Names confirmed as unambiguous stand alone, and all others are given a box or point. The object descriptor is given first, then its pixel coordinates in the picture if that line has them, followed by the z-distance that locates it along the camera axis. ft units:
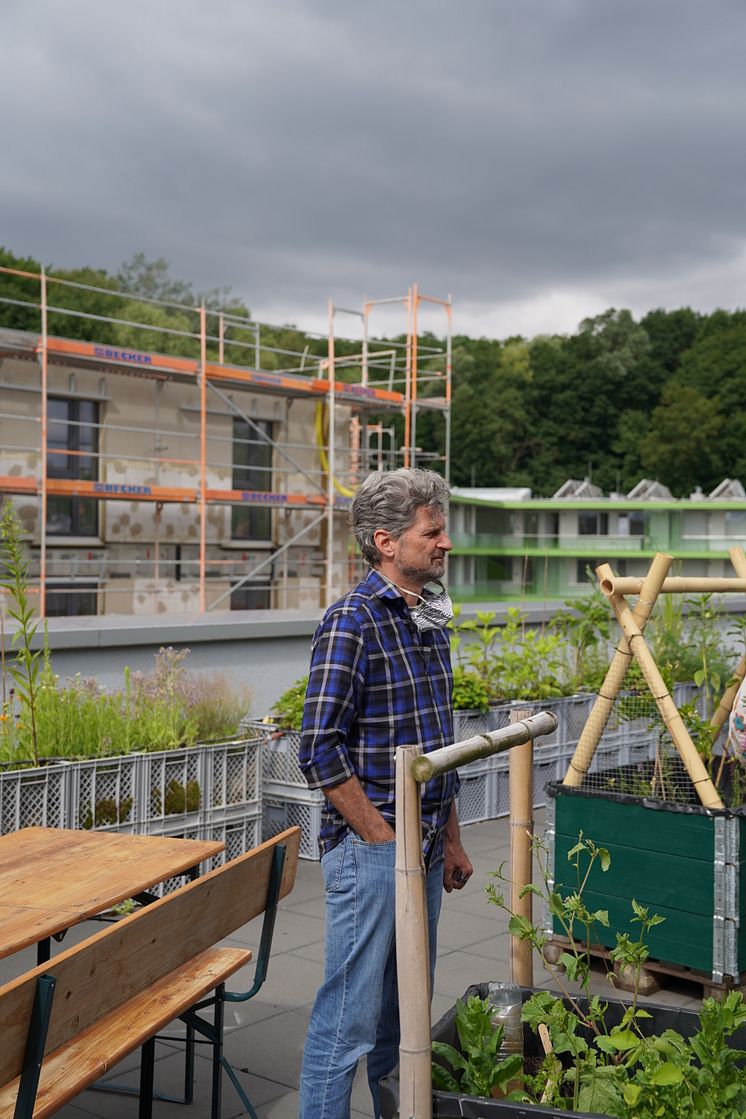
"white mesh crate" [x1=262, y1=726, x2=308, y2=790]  24.87
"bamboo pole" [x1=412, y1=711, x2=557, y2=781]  7.93
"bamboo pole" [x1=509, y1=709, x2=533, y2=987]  10.33
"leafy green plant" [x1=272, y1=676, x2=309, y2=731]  25.43
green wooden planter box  16.81
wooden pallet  16.94
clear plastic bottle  9.50
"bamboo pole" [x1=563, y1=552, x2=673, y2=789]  17.90
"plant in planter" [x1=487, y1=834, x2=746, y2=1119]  8.33
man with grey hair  10.27
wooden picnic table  11.60
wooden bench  9.09
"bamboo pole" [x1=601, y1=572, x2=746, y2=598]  17.94
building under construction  75.66
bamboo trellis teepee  17.46
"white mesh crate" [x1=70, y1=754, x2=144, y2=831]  20.70
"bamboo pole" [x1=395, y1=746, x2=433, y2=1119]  8.14
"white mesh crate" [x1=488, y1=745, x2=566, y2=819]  29.37
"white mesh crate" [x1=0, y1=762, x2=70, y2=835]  19.63
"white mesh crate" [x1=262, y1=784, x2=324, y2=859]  24.67
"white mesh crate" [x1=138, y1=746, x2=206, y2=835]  21.75
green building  157.99
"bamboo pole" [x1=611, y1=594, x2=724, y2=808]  17.37
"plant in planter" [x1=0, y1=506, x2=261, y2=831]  20.12
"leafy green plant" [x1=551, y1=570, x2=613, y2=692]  32.81
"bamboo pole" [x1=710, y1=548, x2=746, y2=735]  20.01
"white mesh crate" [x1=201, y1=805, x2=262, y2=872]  22.95
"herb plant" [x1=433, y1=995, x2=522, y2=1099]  8.91
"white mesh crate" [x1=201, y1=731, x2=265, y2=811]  22.88
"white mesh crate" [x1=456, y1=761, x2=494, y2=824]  28.45
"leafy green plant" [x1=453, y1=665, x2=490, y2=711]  28.60
